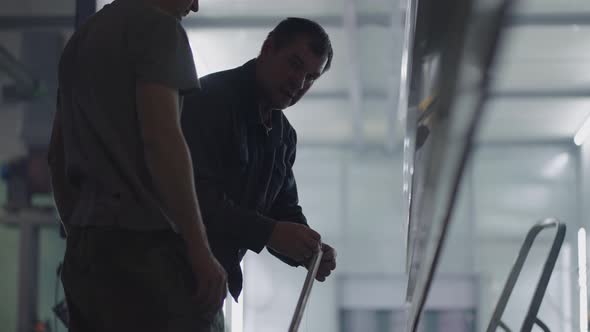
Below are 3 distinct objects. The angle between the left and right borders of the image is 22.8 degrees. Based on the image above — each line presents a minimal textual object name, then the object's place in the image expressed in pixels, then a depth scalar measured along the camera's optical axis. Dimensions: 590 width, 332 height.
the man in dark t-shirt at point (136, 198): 2.94
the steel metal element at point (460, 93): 1.60
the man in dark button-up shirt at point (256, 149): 3.46
